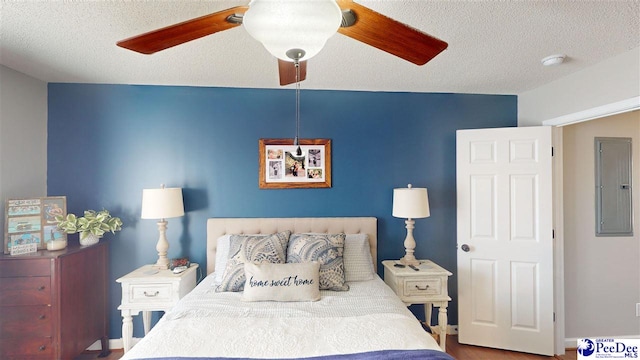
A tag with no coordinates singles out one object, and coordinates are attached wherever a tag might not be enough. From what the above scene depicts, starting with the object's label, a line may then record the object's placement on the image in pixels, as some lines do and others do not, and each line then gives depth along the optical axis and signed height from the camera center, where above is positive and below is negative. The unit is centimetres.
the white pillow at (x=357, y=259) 234 -62
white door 253 -50
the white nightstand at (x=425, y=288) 242 -88
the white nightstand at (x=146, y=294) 228 -87
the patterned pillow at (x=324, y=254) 212 -54
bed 133 -76
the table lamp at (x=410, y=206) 249 -19
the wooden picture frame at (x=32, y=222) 218 -28
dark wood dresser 206 -88
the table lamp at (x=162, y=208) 236 -19
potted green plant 232 -33
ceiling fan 85 +58
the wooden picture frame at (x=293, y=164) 276 +20
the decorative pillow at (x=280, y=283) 190 -66
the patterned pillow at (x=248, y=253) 207 -53
